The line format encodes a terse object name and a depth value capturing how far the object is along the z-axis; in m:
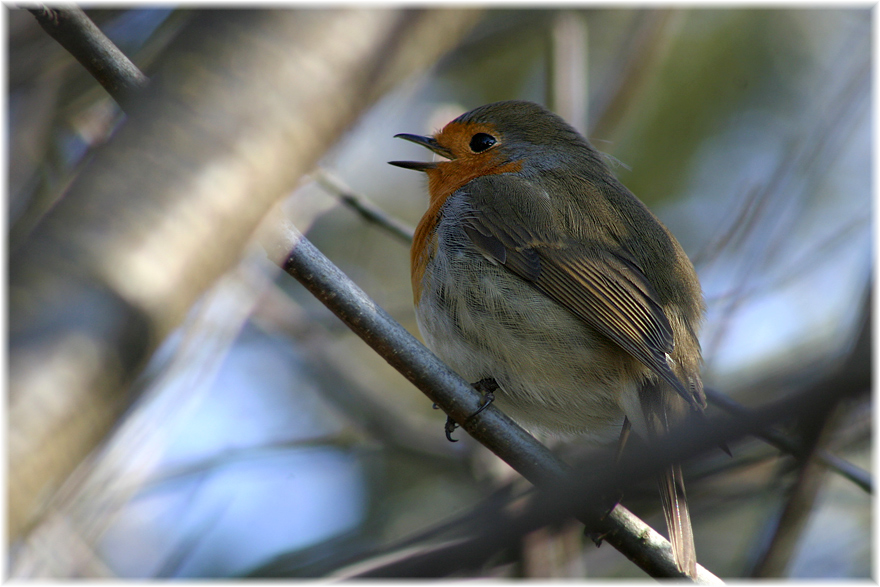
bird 5.66
